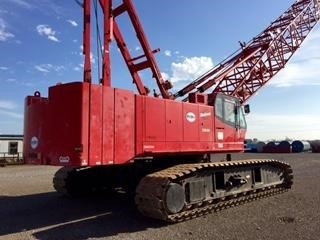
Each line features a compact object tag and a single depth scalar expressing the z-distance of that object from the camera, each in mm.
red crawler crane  6241
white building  30626
